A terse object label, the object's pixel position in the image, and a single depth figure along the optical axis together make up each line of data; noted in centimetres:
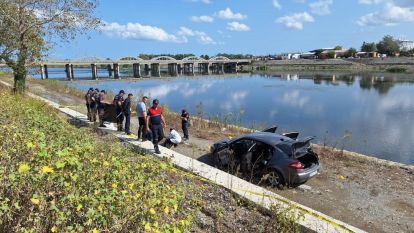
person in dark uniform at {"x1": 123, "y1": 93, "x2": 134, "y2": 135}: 1482
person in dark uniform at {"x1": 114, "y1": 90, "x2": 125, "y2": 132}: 1561
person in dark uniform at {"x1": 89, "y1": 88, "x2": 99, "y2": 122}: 1692
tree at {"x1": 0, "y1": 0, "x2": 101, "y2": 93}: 2066
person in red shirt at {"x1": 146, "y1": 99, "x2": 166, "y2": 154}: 1223
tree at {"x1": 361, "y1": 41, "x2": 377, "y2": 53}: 16588
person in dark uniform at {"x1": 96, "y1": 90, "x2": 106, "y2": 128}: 1624
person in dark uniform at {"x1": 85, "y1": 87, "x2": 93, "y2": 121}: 1717
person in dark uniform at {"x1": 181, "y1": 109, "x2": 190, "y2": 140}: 1552
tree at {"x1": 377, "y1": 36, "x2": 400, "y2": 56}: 15350
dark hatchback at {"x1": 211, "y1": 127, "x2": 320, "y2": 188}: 1013
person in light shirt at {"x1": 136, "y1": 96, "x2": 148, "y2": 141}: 1353
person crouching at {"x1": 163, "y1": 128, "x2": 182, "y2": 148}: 1402
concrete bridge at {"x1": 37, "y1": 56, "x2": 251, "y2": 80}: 9914
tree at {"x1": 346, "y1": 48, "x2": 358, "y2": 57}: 16360
